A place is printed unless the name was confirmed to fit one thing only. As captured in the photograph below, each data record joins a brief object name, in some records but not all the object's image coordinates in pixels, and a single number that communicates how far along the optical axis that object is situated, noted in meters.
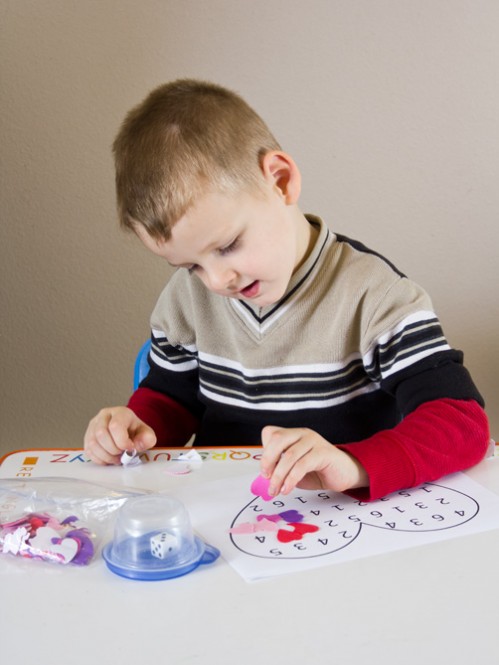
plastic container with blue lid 0.59
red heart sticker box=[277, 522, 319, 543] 0.64
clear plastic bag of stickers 0.63
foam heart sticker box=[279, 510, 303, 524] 0.68
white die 0.60
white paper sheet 0.61
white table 0.48
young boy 0.78
